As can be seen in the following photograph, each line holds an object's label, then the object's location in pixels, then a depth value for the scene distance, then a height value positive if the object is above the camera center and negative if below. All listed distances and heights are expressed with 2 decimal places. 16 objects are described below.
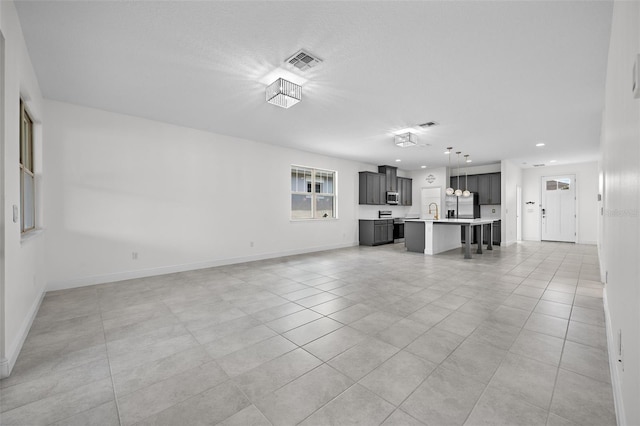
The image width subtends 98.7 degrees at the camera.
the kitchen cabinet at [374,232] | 8.69 -0.70
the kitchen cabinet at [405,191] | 10.33 +0.75
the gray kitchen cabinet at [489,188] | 9.10 +0.72
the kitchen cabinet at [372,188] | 8.88 +0.74
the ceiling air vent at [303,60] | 2.75 +1.56
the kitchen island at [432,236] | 6.94 -0.69
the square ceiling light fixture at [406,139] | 5.49 +1.43
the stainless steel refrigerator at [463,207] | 9.51 +0.10
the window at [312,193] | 7.30 +0.49
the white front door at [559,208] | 9.16 +0.05
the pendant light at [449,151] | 6.91 +1.56
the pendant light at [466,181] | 9.83 +1.03
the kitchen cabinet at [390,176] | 9.53 +1.20
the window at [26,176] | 3.05 +0.43
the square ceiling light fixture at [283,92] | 3.25 +1.43
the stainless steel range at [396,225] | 9.83 -0.54
